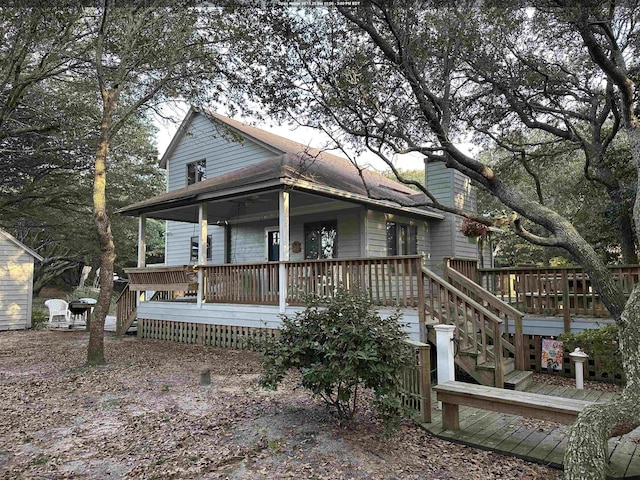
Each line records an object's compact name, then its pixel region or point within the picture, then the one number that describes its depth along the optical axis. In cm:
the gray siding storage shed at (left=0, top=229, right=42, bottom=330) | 1436
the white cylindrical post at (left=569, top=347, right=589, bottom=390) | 675
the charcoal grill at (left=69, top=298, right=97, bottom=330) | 1405
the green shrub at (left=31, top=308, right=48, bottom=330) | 1503
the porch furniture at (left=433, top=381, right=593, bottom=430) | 404
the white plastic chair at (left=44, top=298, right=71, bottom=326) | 1587
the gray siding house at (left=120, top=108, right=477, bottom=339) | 944
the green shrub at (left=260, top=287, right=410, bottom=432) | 425
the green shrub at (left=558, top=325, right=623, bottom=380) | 690
